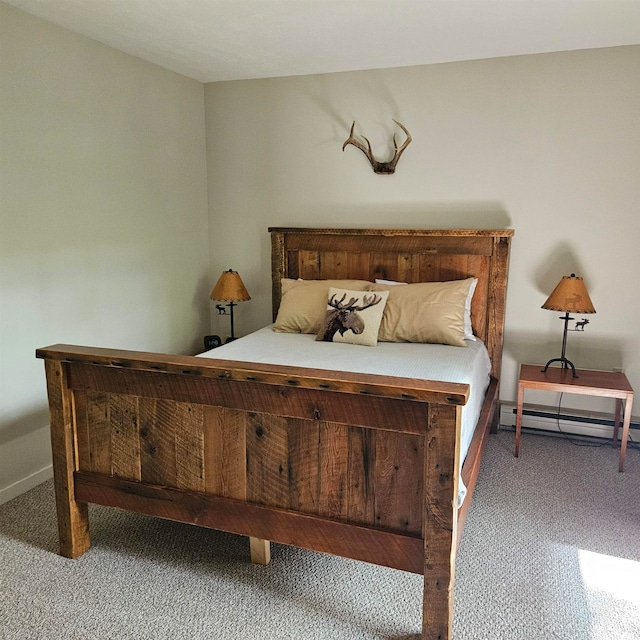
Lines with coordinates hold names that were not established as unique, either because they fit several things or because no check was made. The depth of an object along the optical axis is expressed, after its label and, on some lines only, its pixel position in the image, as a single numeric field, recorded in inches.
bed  68.8
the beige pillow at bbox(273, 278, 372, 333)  135.8
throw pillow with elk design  124.4
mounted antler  144.1
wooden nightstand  119.6
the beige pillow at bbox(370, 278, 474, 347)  124.8
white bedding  101.4
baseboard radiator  138.1
